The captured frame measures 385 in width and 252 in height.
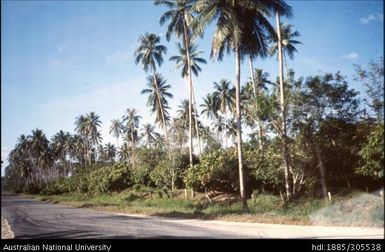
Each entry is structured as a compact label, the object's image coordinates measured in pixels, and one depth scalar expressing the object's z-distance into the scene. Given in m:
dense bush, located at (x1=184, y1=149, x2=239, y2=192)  27.92
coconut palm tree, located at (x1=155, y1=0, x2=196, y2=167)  30.73
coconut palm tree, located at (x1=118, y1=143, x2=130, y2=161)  78.95
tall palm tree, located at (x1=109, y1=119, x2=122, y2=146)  73.94
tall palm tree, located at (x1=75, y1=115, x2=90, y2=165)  70.19
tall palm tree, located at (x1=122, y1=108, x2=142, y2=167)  65.38
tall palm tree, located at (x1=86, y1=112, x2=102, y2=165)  69.12
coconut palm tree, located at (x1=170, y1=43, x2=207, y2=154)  36.69
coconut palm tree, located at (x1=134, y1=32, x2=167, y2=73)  38.16
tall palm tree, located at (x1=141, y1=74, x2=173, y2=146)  44.50
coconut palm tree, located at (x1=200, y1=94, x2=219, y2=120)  54.58
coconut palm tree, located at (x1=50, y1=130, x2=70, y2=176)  85.00
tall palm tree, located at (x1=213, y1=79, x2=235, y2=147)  51.56
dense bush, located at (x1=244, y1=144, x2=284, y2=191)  22.73
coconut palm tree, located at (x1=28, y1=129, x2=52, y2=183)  77.81
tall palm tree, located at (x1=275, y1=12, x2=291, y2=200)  21.41
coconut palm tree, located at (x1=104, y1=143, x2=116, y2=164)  87.41
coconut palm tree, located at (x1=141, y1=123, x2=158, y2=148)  70.70
